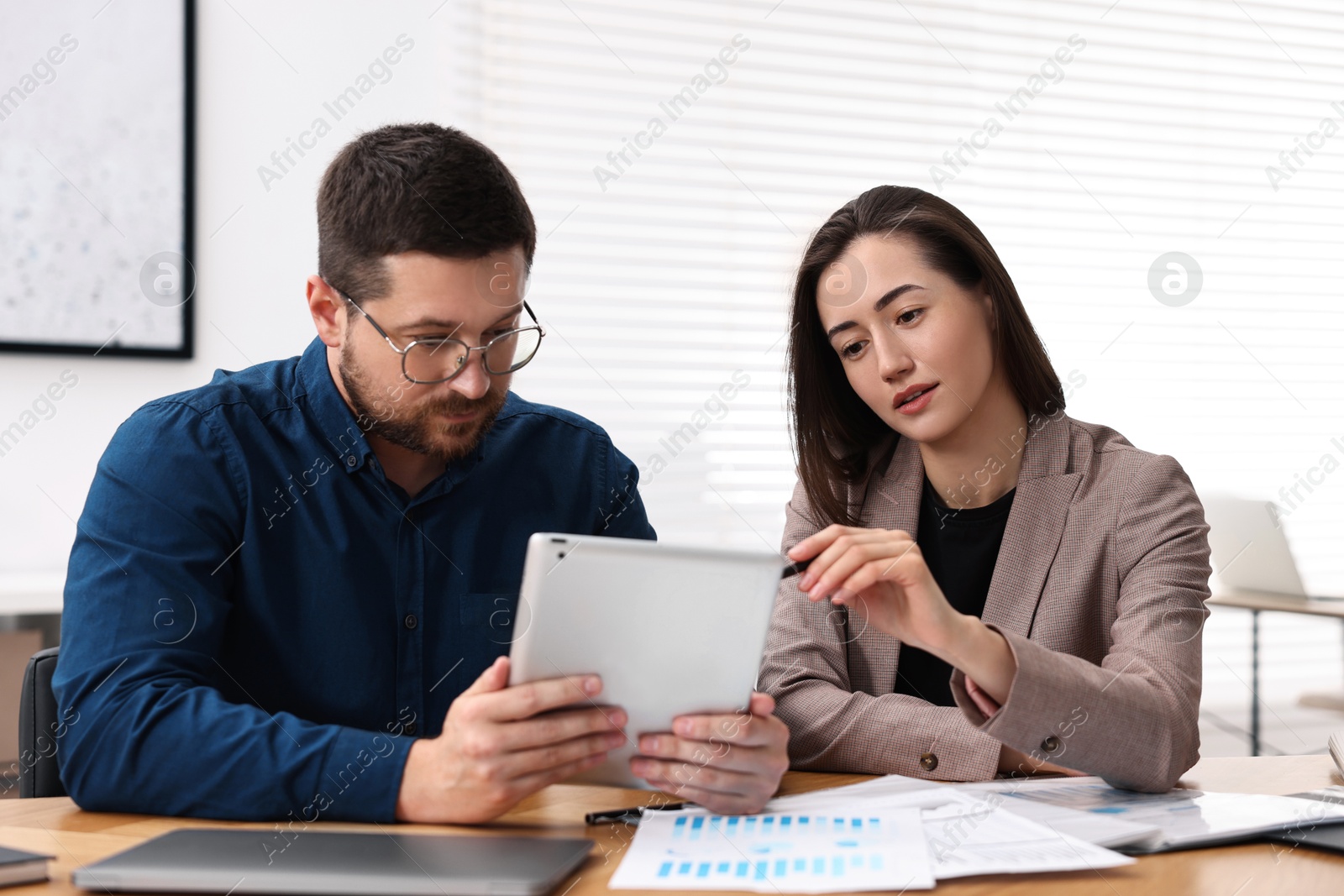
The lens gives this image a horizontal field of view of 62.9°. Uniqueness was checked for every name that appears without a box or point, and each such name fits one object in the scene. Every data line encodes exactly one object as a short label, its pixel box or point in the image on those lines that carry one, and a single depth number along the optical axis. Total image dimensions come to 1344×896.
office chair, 1.26
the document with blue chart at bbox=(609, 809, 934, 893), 0.86
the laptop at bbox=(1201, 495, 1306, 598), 3.38
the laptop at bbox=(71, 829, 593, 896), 0.80
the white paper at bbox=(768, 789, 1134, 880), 0.90
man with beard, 1.06
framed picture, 2.61
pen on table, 1.06
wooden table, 0.88
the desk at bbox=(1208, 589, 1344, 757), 2.96
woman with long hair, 1.18
